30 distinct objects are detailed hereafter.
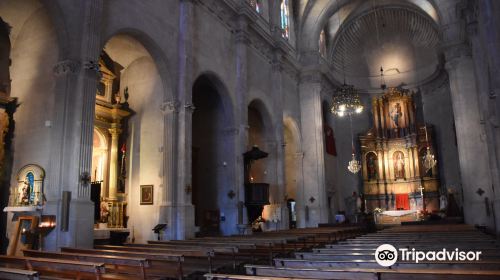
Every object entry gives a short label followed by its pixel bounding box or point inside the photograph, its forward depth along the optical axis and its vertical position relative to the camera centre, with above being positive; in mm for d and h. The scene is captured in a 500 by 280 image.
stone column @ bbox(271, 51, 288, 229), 16812 +3319
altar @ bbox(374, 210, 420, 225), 20719 -521
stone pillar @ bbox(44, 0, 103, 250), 8023 +1476
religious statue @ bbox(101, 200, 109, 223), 11895 +34
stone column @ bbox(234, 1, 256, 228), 14008 +4390
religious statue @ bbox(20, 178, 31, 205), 8945 +487
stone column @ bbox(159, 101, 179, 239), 10852 +1221
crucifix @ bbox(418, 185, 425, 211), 21803 +702
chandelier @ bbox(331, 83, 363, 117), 15461 +4122
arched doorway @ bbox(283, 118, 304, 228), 19880 +1811
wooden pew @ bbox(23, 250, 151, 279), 4465 -583
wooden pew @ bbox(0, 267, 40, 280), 3504 -523
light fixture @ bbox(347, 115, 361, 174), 18464 +1879
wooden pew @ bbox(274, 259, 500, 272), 3289 -499
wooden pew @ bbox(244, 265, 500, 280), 2756 -493
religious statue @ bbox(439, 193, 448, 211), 20377 +171
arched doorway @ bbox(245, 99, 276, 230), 16781 +2167
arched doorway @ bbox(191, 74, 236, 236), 13984 +1890
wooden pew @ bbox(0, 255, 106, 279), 4000 -554
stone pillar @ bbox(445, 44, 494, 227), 15055 +2666
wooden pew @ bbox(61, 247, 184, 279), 4762 -586
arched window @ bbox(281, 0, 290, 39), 19852 +9439
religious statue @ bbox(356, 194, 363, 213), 22800 +188
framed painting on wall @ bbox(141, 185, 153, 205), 11741 +519
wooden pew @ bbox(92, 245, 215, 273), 5410 -575
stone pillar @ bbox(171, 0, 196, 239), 10969 +2388
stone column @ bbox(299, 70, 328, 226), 19688 +3070
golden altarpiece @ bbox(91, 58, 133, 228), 12406 +2163
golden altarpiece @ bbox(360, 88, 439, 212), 22969 +3008
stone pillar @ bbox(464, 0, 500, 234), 8586 +3563
